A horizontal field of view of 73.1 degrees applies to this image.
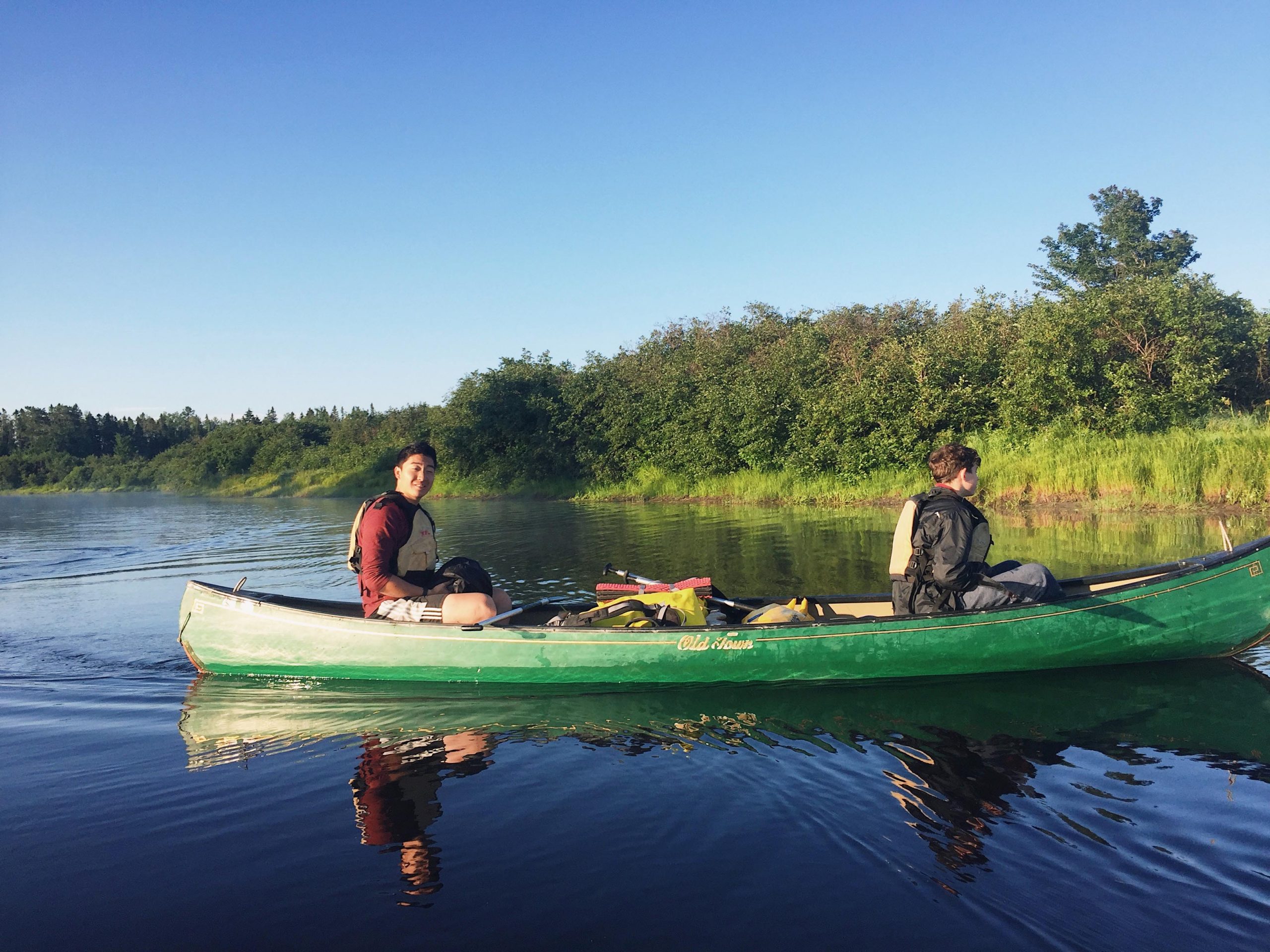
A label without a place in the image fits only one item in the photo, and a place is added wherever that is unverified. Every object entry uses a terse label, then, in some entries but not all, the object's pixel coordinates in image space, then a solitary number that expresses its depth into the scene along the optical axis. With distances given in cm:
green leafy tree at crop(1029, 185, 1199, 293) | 4028
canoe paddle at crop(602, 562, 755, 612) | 738
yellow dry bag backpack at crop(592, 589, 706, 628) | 677
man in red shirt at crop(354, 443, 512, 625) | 627
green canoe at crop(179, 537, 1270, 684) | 620
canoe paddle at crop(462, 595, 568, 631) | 642
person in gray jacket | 599
